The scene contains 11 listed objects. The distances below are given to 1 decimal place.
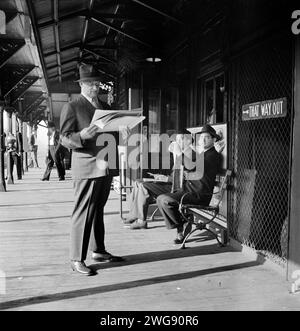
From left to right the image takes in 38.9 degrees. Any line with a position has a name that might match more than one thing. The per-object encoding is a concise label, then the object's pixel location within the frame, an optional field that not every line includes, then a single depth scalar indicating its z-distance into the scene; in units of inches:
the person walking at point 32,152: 810.2
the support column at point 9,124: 557.6
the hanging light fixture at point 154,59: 307.3
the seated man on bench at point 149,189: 215.0
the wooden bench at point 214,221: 181.0
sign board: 140.6
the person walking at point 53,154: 494.6
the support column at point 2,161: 382.0
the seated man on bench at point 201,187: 183.3
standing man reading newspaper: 140.8
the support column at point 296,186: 128.2
